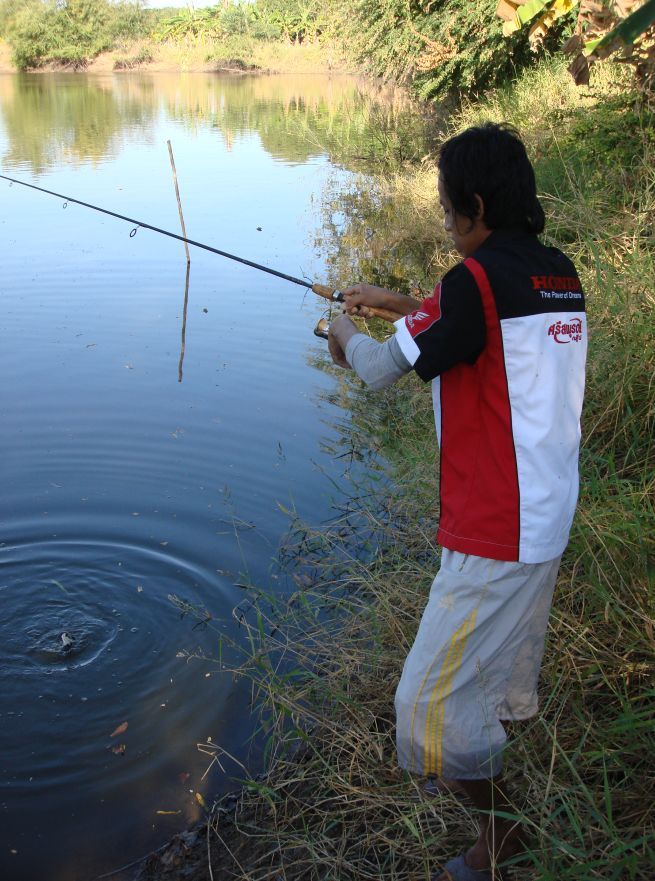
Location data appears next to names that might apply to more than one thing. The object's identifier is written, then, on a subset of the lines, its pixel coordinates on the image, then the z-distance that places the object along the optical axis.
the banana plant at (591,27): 4.34
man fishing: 2.11
